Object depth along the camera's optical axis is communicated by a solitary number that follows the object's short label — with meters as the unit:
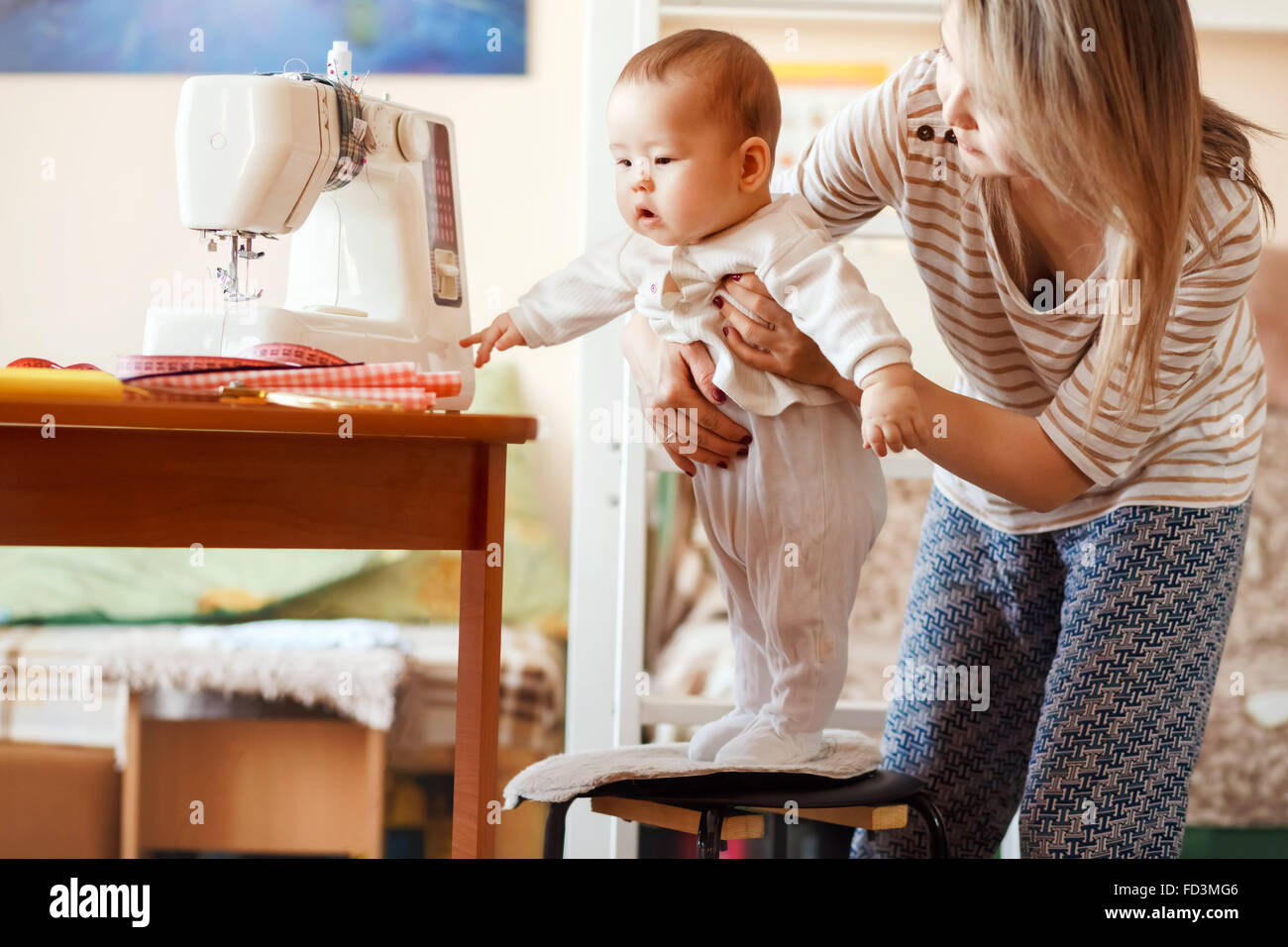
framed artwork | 2.89
